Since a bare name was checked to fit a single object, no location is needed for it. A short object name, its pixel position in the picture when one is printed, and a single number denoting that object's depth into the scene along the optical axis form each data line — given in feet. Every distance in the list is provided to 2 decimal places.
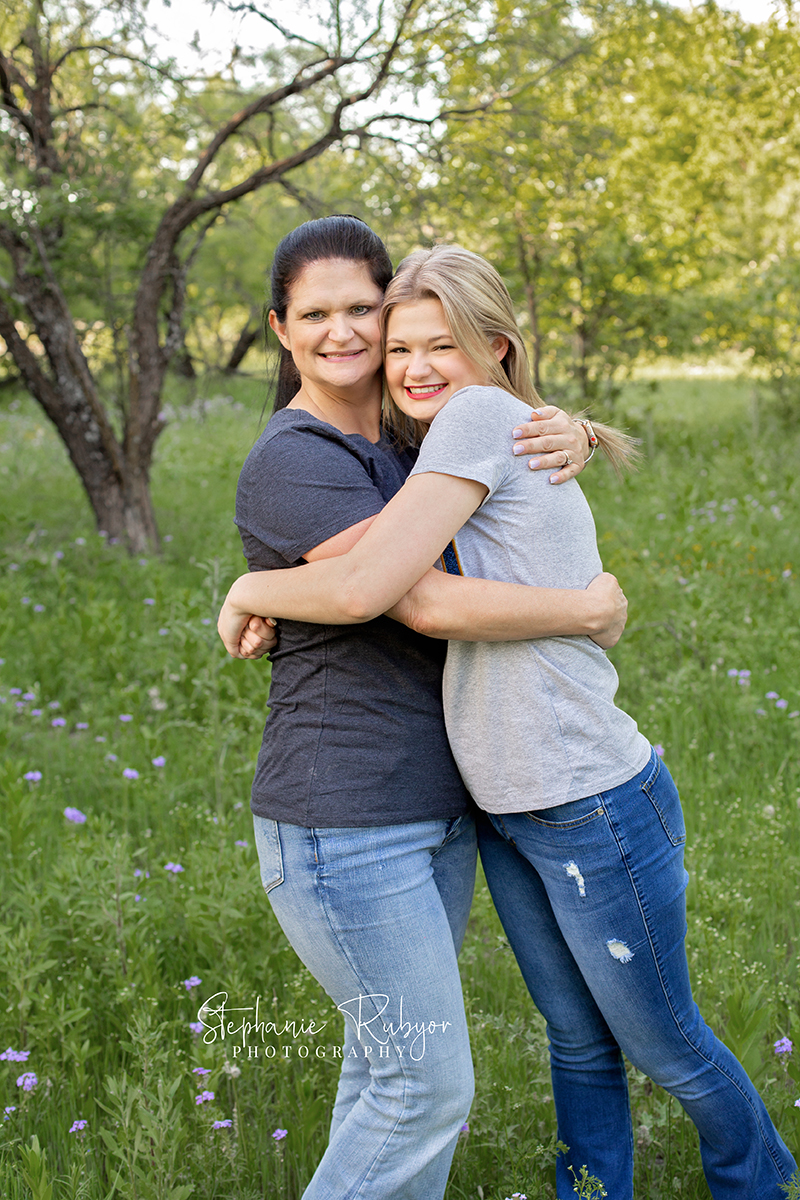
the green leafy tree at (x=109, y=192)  22.48
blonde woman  5.32
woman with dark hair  5.22
